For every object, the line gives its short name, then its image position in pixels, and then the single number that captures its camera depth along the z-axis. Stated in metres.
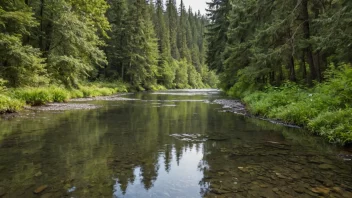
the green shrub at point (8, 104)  10.61
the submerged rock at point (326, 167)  4.57
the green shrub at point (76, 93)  21.16
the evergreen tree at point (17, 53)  13.25
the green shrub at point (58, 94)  16.64
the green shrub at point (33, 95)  13.32
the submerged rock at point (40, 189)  3.49
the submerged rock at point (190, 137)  6.82
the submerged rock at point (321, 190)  3.58
